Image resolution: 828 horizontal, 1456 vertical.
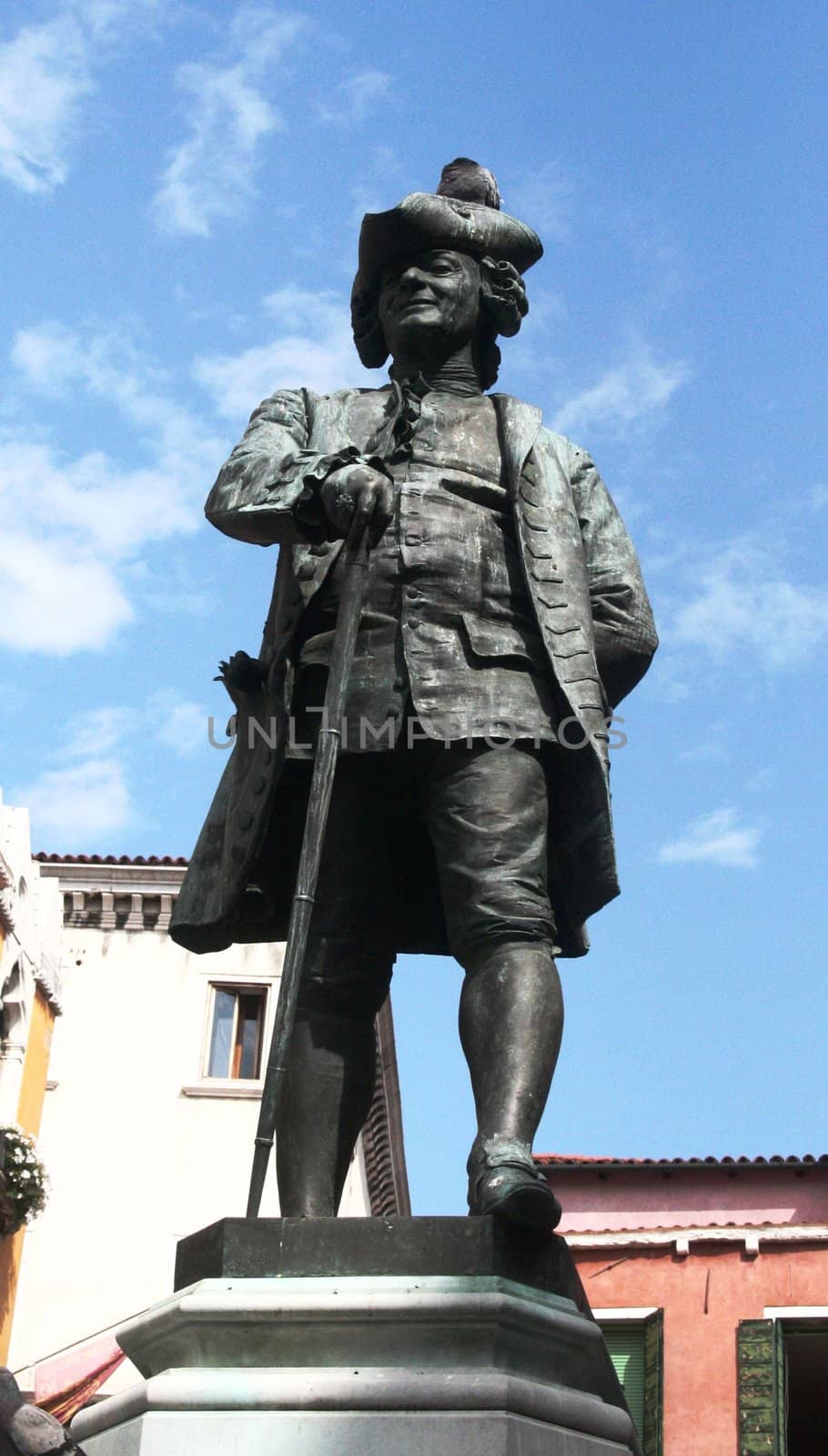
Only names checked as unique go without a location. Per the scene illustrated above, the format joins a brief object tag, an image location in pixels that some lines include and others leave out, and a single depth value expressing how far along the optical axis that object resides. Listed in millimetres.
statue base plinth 3783
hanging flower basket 25719
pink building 25469
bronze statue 4840
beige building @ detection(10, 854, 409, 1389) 30984
